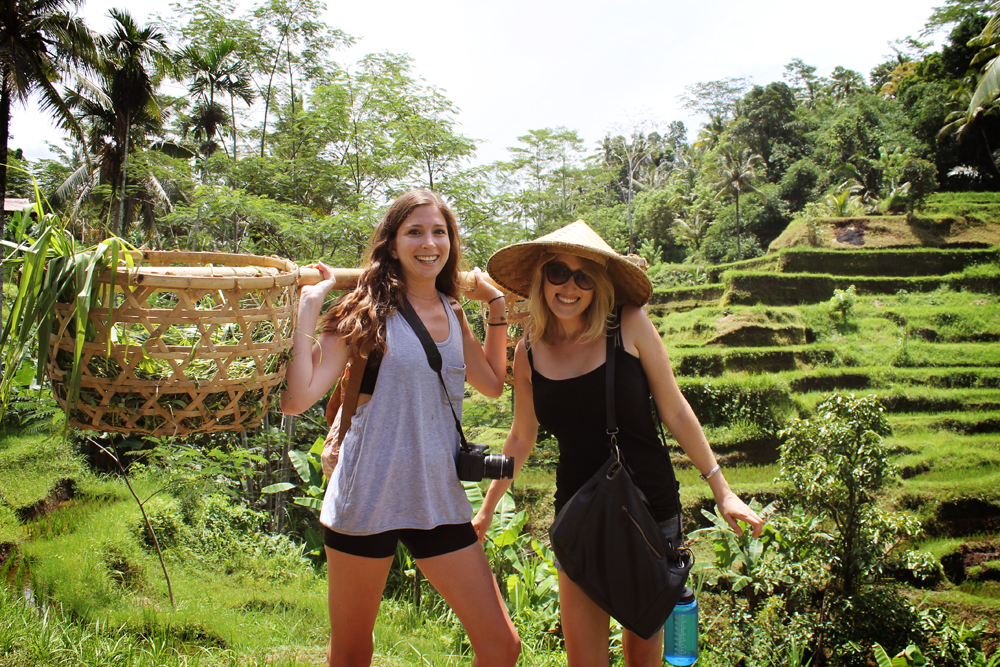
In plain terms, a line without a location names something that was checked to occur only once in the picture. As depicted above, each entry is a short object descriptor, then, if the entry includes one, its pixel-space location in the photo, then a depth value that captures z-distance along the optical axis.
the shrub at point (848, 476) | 4.55
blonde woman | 1.69
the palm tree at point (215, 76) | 11.40
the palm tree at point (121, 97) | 11.15
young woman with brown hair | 1.47
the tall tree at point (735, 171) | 27.86
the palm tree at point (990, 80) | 11.99
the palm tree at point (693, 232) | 30.80
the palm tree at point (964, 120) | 21.61
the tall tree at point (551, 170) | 15.95
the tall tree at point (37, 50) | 9.23
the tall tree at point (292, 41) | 11.71
